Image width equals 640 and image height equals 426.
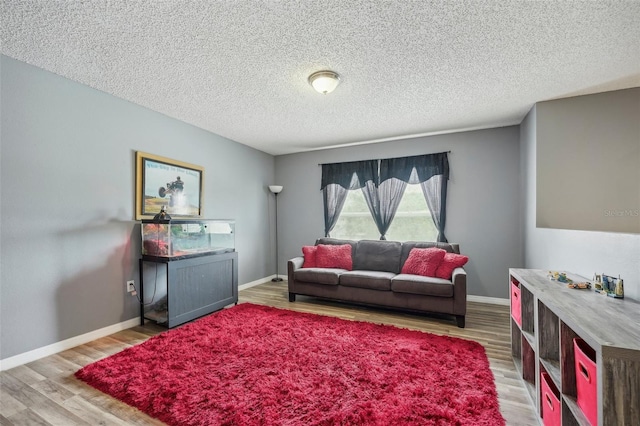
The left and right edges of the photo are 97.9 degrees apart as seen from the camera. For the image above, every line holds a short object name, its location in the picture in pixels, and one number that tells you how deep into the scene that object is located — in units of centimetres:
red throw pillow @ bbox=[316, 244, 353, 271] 404
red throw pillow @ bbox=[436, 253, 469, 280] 332
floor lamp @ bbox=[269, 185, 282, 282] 518
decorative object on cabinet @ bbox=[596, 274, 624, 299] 143
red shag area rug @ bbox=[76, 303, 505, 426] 164
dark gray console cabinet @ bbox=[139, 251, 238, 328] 294
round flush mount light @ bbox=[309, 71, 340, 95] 241
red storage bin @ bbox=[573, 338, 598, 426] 103
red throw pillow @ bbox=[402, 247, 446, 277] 345
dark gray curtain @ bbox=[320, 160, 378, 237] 471
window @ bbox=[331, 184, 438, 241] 439
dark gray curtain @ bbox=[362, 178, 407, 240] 447
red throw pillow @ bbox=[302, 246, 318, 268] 416
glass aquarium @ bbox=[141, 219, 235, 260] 300
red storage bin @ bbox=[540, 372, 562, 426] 136
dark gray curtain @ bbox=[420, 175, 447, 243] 416
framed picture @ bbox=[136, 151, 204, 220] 319
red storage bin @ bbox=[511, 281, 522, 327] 207
